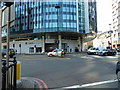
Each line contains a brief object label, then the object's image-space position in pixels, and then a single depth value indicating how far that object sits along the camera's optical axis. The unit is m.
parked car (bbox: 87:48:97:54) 29.17
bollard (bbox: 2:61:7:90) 3.56
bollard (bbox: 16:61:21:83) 4.96
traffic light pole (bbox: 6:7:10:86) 4.17
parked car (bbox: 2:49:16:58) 22.04
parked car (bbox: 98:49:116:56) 24.29
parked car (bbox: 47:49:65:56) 22.61
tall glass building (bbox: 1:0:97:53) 42.28
